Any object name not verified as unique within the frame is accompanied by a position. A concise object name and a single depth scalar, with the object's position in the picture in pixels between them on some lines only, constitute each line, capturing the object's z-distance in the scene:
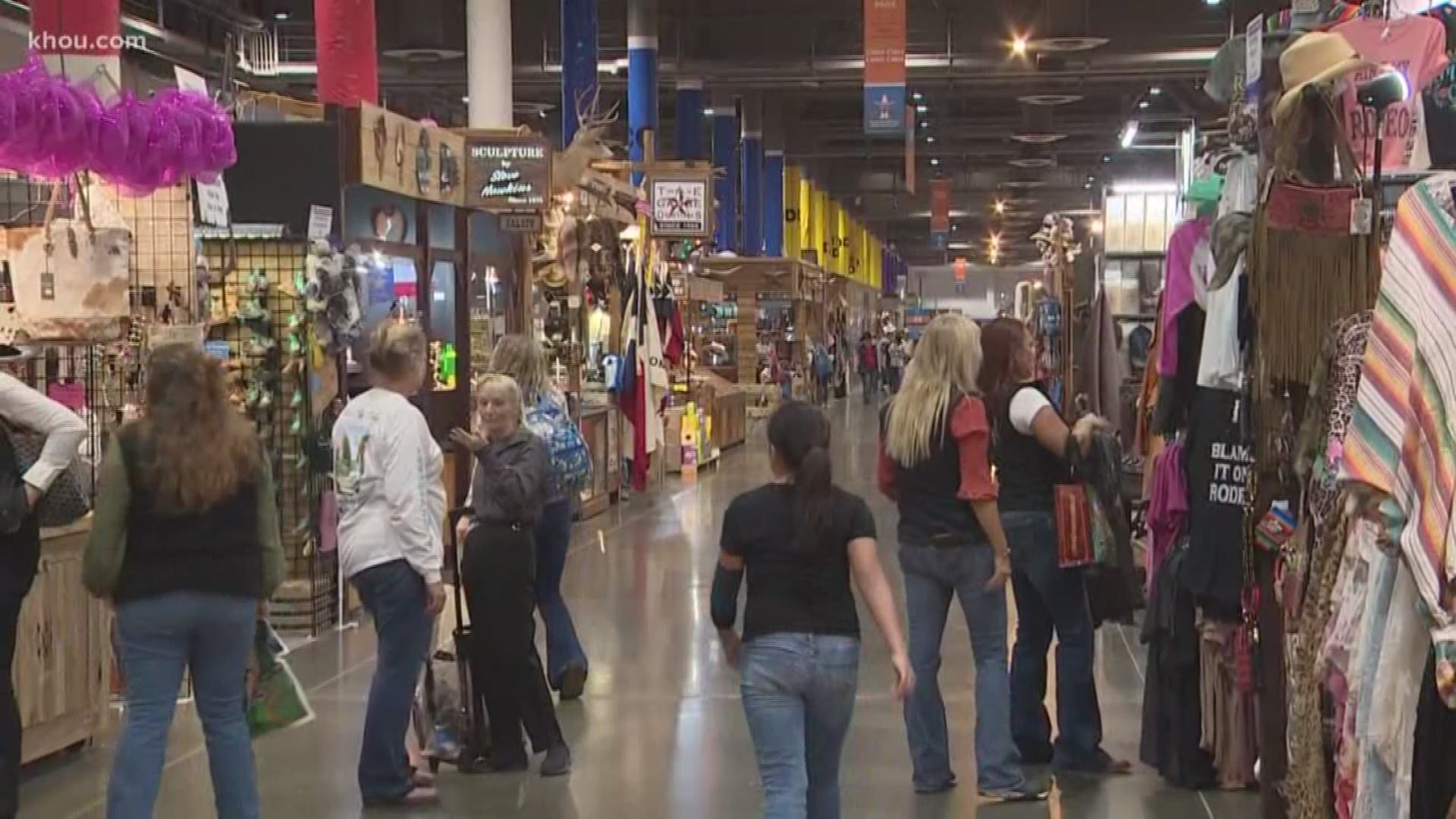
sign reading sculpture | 10.38
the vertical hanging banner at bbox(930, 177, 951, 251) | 37.06
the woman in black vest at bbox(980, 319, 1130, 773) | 5.13
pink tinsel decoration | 5.42
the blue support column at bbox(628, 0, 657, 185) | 19.67
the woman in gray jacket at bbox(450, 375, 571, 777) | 5.43
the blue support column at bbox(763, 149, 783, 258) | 29.77
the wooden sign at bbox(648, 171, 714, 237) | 15.10
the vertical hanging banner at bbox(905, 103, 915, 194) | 24.19
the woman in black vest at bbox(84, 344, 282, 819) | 3.98
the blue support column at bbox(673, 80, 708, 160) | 23.25
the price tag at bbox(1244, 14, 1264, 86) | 4.32
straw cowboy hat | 3.90
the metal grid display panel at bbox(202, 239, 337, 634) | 7.90
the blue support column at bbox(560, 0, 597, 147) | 16.98
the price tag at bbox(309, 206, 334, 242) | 7.95
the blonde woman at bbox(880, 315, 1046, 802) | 4.93
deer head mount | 11.85
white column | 13.65
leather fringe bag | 3.84
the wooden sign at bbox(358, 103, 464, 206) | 8.52
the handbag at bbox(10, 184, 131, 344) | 5.85
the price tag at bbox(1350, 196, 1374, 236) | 3.80
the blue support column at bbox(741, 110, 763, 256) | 28.06
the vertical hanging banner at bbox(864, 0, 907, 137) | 15.37
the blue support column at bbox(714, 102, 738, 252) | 26.09
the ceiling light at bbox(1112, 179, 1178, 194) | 9.30
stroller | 5.61
